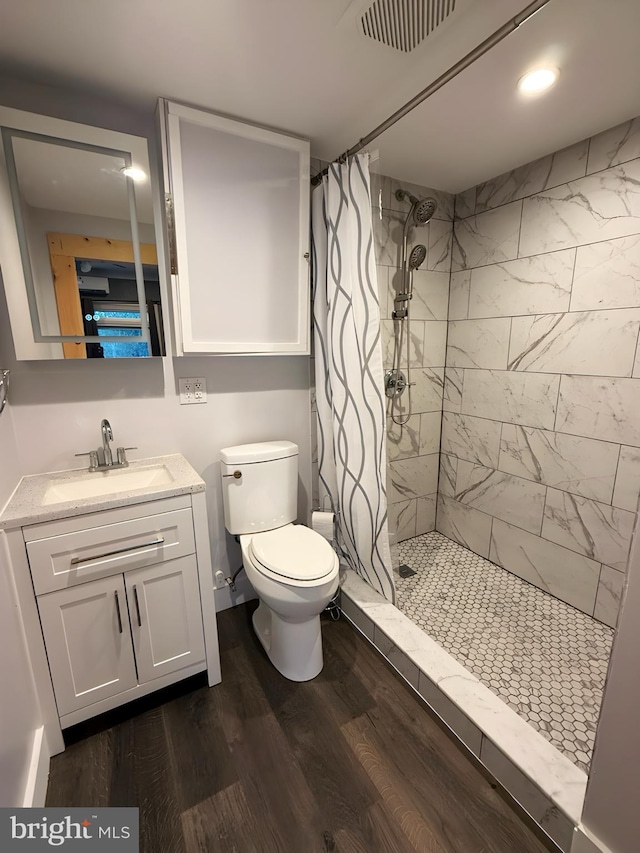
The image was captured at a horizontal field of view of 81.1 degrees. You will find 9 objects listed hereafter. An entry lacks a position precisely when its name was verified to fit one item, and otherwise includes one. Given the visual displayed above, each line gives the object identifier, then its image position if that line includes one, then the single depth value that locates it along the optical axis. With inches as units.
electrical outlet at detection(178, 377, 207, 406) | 69.9
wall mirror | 52.3
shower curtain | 65.1
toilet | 58.3
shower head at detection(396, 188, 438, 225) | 76.9
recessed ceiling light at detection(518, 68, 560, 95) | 51.7
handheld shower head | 82.7
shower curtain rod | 39.4
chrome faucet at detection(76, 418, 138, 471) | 61.7
